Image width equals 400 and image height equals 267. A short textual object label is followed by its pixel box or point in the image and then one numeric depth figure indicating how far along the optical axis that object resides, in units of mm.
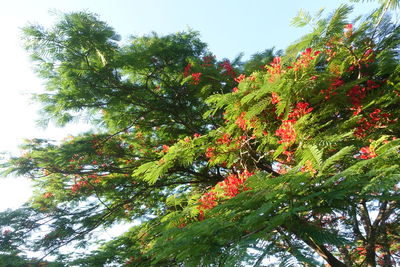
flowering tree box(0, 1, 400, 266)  1865
